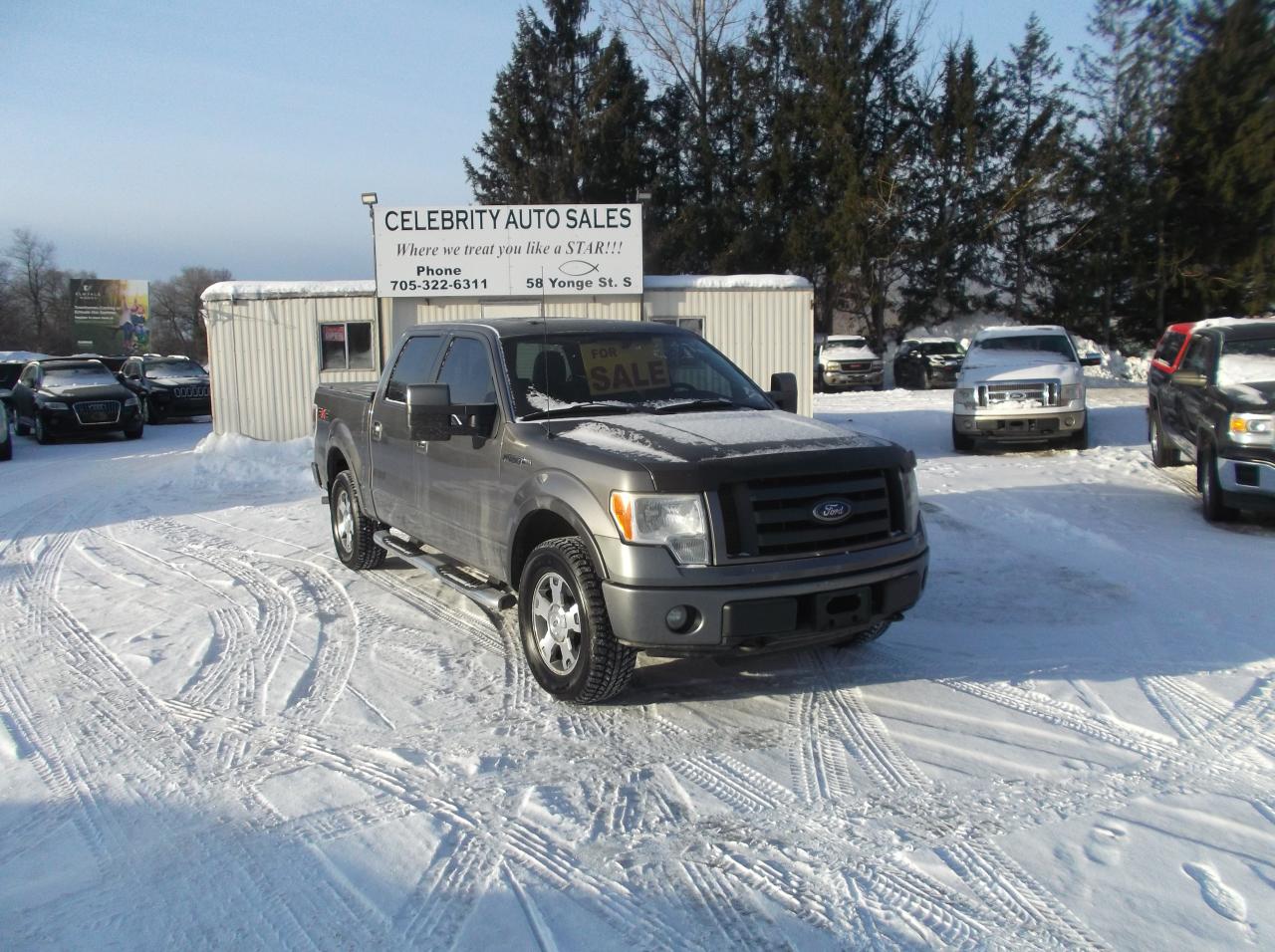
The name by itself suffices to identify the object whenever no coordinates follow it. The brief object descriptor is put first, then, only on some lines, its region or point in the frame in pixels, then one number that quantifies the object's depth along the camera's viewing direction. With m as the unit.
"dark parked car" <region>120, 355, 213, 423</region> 25.28
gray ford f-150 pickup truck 4.48
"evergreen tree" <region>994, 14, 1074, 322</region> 37.22
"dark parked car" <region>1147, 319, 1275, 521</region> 8.84
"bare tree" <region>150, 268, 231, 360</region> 86.44
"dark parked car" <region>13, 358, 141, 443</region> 20.30
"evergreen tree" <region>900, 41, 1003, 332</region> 38.50
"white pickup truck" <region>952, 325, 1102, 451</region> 14.30
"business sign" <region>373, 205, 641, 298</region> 18.28
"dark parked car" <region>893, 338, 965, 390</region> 30.12
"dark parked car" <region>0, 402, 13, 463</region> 17.31
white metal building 18.41
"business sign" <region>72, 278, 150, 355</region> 73.94
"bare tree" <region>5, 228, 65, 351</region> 73.81
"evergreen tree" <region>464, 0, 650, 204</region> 39.44
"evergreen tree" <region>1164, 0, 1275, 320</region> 29.92
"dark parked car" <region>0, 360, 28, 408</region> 24.82
